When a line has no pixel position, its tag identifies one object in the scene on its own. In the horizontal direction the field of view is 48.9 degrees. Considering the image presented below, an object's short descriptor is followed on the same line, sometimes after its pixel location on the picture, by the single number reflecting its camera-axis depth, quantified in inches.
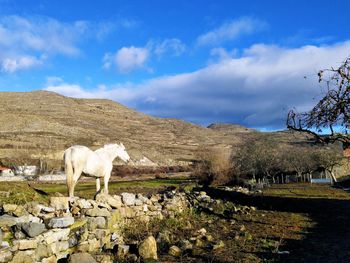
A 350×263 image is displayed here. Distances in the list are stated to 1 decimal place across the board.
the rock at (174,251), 432.8
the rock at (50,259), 356.1
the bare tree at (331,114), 736.3
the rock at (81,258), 365.1
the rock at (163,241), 466.3
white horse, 500.4
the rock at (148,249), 408.2
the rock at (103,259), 391.2
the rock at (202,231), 540.4
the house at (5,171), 3026.1
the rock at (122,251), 415.2
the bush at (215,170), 2084.2
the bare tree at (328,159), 2534.4
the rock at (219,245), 461.1
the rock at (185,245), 452.8
